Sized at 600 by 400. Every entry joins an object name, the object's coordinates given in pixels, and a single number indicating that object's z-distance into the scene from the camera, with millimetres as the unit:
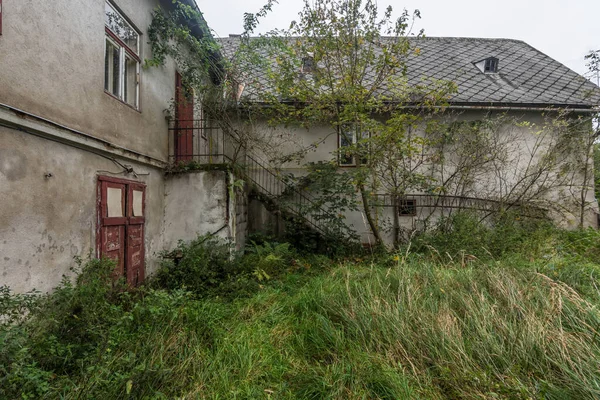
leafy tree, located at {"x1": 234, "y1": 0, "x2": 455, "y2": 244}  6621
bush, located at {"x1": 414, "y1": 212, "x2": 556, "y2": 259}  6547
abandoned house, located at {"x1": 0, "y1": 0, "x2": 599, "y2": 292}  2889
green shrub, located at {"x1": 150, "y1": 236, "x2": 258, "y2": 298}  4883
